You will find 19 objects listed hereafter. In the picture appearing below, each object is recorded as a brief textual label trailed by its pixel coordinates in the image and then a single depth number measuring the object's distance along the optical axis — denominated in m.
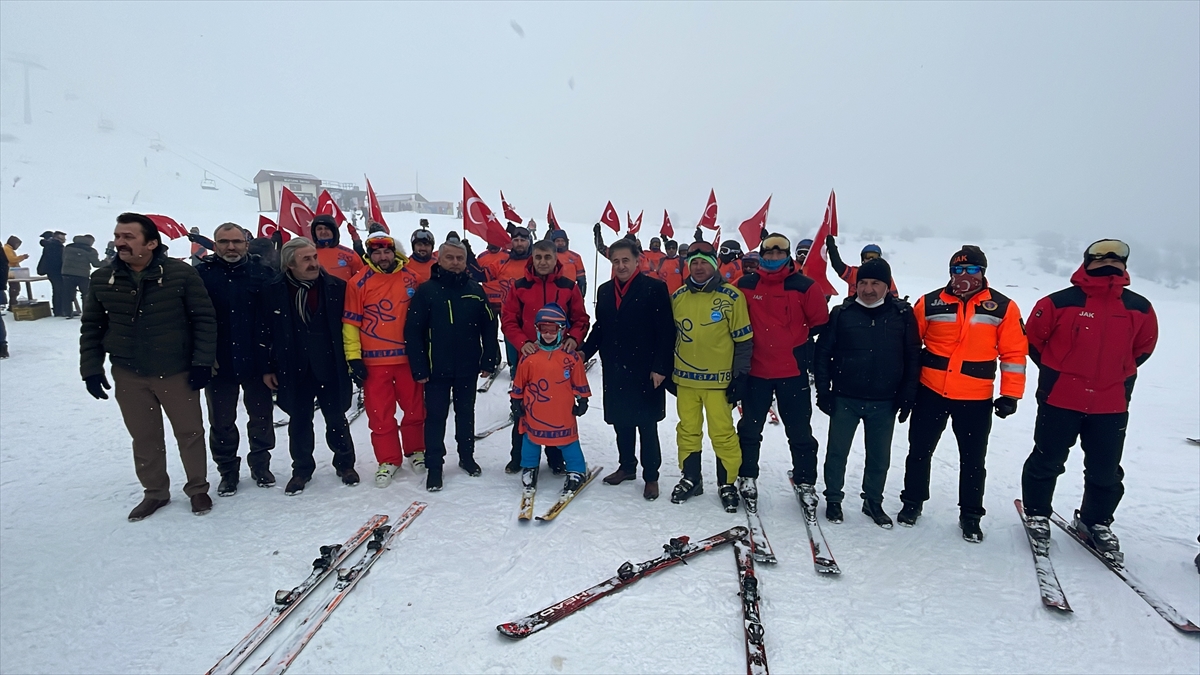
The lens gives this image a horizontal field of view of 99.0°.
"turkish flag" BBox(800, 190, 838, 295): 5.29
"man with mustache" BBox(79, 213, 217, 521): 3.71
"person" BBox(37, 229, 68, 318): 11.95
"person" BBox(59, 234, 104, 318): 11.55
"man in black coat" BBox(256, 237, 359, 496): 4.27
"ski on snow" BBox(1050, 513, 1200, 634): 3.01
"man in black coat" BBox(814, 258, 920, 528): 3.88
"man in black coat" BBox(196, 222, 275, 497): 4.19
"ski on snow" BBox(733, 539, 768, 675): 2.67
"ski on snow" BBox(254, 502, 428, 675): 2.69
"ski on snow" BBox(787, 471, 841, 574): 3.47
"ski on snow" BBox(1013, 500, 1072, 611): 3.16
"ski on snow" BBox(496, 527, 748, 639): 2.91
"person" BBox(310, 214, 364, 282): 5.34
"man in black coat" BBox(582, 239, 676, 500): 4.38
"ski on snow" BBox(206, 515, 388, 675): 2.66
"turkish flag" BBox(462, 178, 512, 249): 6.85
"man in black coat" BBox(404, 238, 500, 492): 4.48
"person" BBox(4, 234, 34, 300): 12.12
